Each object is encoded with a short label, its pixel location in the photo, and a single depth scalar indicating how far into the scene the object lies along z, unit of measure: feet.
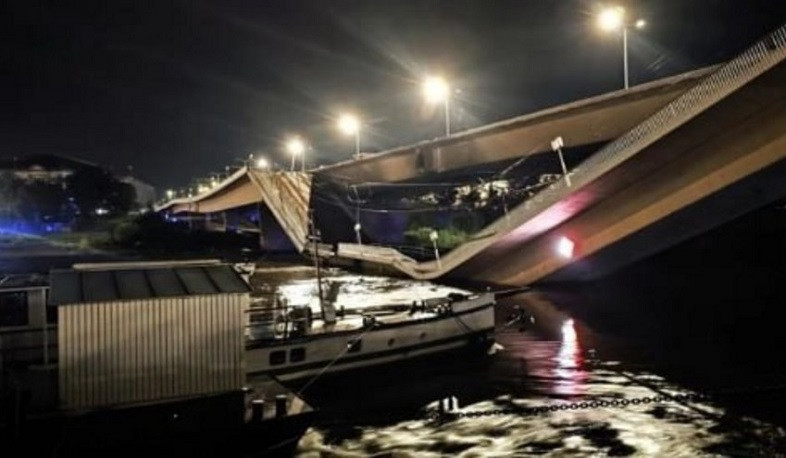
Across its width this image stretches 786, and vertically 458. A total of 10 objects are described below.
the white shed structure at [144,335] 45.16
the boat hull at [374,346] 65.21
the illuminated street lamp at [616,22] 115.75
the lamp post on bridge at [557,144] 118.21
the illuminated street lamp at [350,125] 213.66
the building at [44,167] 527.64
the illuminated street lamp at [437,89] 156.87
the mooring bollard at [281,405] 47.34
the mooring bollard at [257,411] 46.62
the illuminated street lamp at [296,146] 263.00
